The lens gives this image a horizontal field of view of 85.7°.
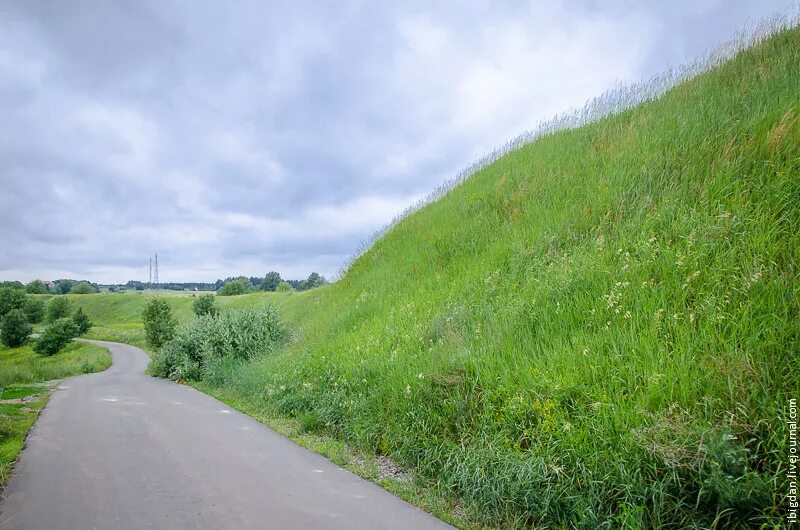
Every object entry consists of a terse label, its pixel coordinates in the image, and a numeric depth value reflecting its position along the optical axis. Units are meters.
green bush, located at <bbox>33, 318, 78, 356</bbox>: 54.59
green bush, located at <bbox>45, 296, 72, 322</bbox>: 76.50
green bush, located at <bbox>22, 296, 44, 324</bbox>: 70.96
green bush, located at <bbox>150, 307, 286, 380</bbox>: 15.64
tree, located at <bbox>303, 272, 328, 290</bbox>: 64.94
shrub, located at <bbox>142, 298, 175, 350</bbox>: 43.34
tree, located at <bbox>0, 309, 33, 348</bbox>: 60.47
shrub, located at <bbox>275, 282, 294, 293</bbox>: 61.33
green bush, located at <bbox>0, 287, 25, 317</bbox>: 66.31
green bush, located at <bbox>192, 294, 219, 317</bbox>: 35.19
